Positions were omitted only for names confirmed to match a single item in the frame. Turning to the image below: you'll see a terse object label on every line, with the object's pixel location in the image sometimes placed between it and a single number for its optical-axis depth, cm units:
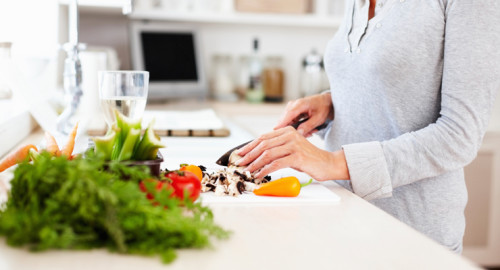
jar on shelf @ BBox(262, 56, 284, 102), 317
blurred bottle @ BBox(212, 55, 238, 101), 309
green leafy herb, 63
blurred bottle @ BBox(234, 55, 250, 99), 317
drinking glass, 105
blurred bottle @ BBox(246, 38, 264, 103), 305
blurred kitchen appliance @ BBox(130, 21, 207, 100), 280
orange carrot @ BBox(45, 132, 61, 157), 107
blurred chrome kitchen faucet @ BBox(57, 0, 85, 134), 153
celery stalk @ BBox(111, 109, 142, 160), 84
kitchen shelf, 289
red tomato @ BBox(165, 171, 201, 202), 83
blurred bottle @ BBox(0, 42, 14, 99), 132
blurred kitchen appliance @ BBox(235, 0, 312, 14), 297
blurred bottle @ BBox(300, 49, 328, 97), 316
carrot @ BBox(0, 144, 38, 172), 101
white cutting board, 91
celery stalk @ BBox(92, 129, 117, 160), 81
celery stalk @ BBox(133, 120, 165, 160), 85
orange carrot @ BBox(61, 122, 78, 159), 105
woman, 101
